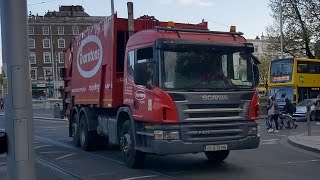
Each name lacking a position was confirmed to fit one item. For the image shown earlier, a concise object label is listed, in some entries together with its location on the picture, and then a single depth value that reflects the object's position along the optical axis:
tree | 44.75
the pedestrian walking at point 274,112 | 22.06
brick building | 92.12
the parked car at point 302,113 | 30.36
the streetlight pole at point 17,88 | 4.81
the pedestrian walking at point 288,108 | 26.33
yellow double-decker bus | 33.22
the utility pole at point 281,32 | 43.25
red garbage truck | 9.84
